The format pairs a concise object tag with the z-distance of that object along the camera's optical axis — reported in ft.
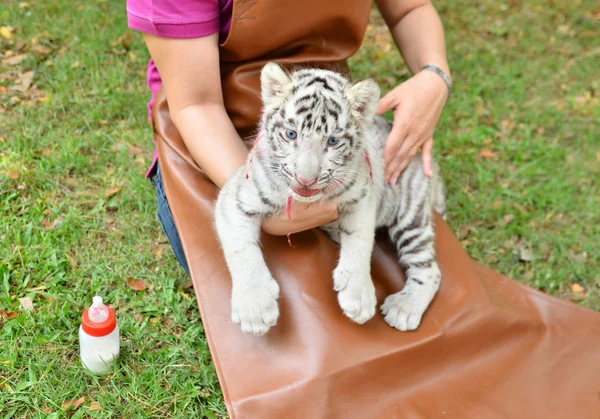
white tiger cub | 6.32
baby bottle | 7.52
